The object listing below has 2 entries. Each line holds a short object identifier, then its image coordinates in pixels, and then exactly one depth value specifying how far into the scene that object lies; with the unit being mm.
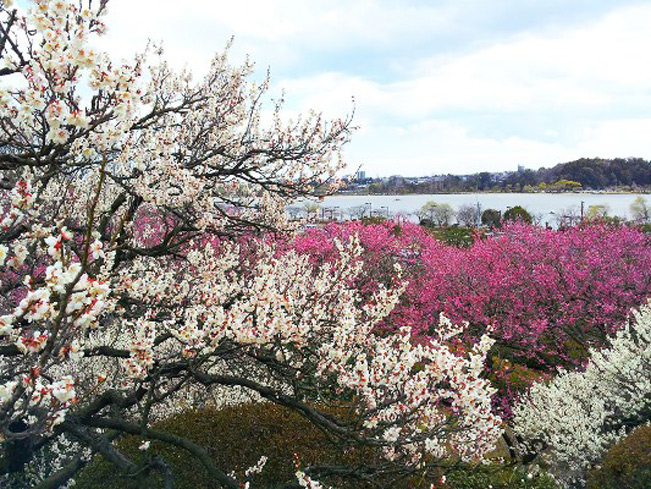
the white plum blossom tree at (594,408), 6309
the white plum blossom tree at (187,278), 2951
